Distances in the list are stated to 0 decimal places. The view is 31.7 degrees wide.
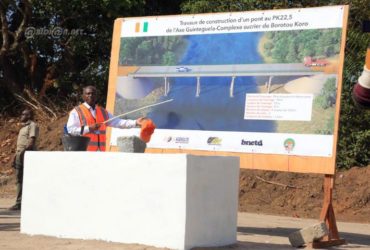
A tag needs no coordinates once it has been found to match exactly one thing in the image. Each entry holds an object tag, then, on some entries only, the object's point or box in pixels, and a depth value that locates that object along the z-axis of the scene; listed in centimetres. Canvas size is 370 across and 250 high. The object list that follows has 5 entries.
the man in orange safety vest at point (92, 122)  890
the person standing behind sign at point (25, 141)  1173
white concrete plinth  730
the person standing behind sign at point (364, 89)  308
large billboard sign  849
